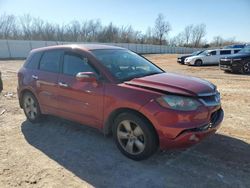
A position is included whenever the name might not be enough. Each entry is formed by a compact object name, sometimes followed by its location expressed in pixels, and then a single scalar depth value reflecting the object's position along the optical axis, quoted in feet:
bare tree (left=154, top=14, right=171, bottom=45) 199.47
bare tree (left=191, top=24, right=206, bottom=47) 233.08
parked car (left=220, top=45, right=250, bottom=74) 35.85
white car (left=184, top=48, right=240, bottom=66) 54.15
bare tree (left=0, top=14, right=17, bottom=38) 141.37
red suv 8.34
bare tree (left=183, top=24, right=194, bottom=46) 233.89
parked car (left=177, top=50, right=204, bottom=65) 60.01
